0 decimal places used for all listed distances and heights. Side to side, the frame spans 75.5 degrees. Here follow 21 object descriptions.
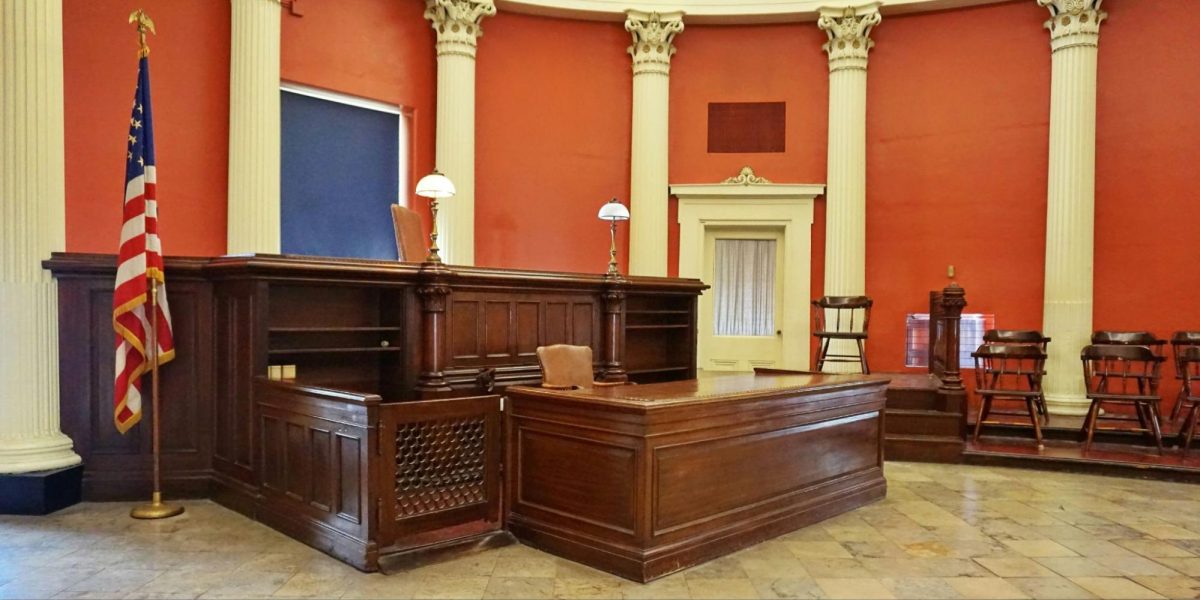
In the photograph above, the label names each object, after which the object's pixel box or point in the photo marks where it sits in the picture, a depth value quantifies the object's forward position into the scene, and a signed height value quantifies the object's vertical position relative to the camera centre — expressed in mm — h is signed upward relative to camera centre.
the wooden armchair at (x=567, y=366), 4918 -521
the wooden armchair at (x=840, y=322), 7945 -374
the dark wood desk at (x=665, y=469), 3562 -923
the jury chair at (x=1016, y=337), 7121 -435
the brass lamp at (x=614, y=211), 7784 +764
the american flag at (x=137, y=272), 4426 +56
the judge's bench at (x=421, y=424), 3641 -746
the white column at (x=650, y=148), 9211 +1651
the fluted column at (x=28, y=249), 4539 +188
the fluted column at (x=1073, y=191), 8055 +1041
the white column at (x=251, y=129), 6922 +1387
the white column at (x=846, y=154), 8938 +1558
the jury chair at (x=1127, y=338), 6945 -424
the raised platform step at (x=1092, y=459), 5742 -1313
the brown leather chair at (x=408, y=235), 5906 +386
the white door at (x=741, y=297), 9430 -113
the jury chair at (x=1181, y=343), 6449 -454
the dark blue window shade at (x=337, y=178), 7685 +1096
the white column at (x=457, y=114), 8562 +1900
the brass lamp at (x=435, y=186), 6285 +804
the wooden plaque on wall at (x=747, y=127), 9312 +1937
